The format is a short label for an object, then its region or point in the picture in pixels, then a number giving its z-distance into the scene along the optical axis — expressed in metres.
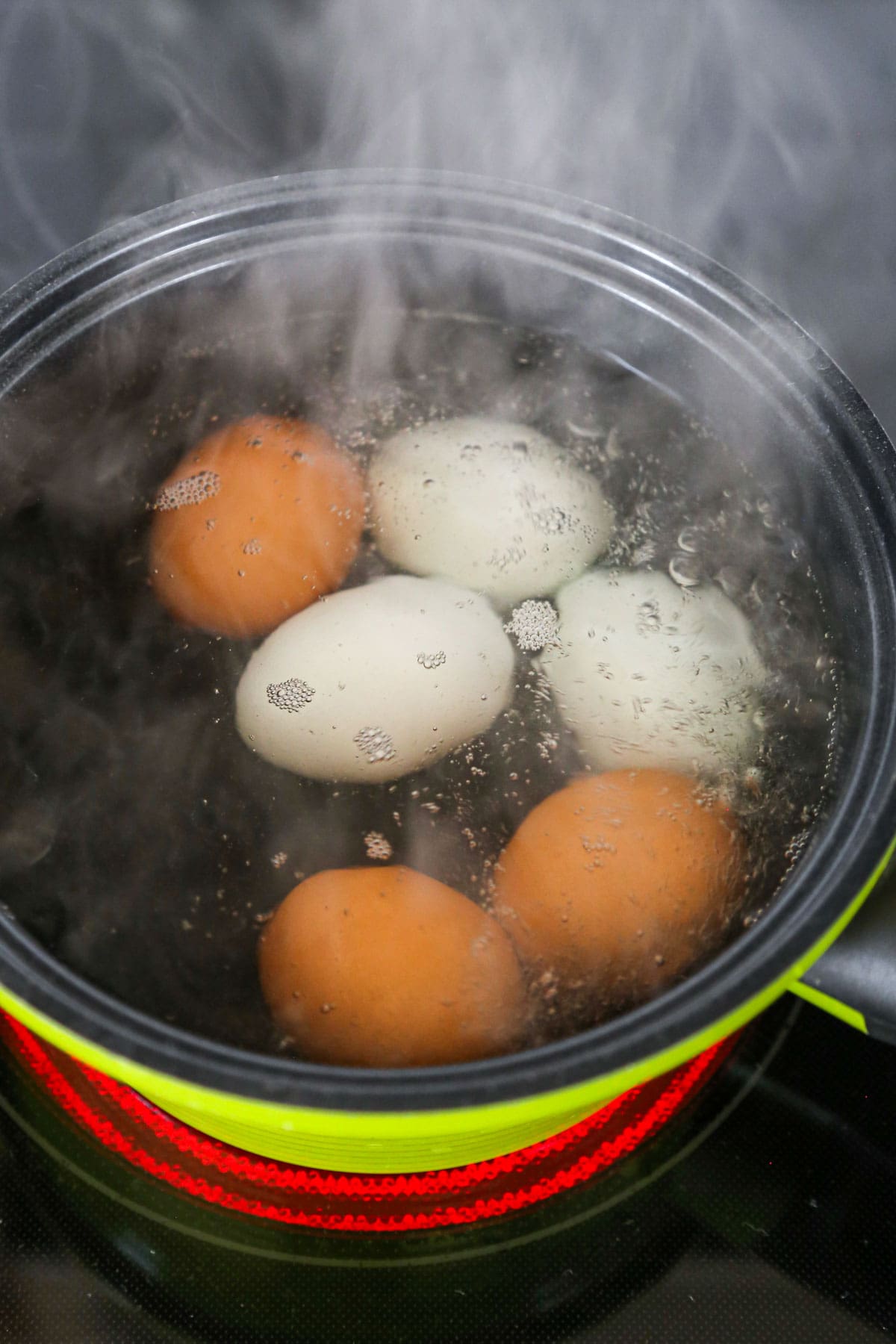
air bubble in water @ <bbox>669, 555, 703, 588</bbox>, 0.47
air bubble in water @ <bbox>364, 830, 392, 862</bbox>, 0.44
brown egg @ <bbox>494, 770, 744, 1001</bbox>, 0.42
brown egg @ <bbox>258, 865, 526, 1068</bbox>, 0.41
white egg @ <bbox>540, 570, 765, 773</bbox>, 0.45
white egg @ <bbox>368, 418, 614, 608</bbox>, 0.47
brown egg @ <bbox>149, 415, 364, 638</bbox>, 0.46
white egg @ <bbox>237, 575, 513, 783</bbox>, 0.45
